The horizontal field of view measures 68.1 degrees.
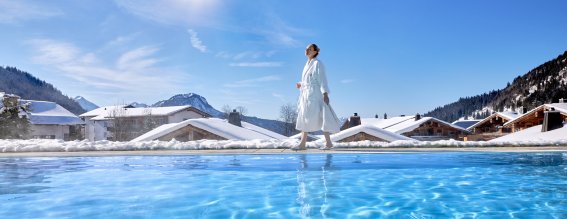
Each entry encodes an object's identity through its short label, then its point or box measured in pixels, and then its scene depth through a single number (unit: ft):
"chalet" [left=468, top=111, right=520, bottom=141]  156.04
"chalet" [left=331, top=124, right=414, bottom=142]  79.97
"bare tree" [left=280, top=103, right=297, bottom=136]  245.04
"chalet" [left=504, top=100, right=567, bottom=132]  135.74
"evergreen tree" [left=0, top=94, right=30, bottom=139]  103.45
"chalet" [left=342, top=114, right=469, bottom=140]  150.10
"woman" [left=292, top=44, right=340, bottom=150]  22.68
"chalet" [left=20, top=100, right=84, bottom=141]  178.29
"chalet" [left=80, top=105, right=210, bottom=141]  187.01
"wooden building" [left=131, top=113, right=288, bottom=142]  74.38
